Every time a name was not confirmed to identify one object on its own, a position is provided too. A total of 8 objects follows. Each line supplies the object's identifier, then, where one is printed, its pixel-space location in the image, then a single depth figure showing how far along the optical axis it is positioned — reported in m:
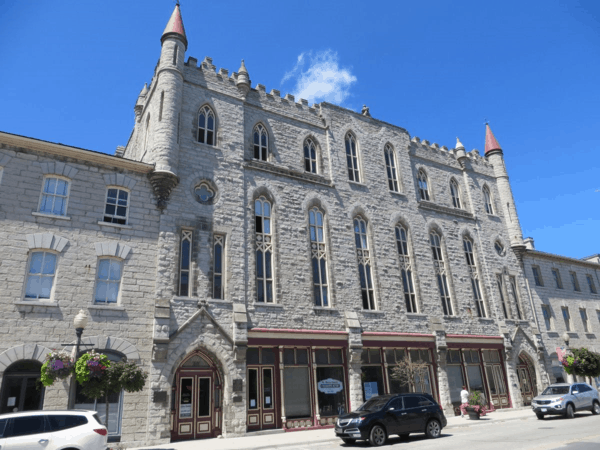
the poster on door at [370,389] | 21.52
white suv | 9.70
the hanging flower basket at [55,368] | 12.73
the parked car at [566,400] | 19.45
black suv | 13.95
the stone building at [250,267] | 16.45
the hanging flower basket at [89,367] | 12.91
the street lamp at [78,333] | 12.92
